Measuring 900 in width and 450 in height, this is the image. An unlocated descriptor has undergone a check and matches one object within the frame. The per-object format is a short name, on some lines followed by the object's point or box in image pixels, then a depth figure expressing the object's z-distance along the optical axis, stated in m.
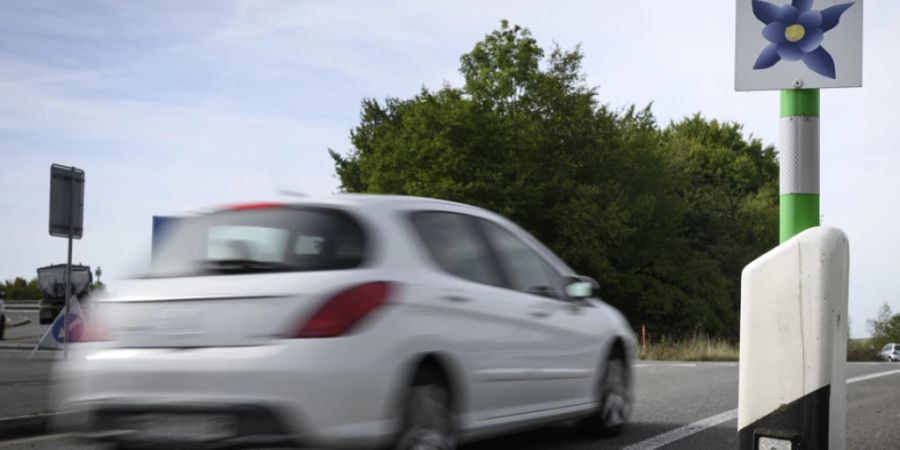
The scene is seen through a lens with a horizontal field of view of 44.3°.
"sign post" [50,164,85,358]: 14.42
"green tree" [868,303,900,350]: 100.00
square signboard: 5.46
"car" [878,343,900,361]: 62.28
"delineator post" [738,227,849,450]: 4.73
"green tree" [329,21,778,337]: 47.00
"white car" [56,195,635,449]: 5.28
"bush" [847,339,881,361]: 59.49
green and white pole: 5.52
